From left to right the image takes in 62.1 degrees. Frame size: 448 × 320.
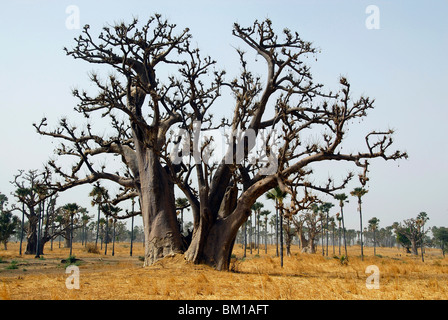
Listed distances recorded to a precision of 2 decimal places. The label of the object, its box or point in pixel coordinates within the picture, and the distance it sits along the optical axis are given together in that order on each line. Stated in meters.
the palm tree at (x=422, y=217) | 56.16
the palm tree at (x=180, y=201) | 36.70
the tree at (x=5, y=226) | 46.12
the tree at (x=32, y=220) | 39.77
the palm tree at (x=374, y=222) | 74.72
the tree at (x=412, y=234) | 57.59
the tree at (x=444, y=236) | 74.39
